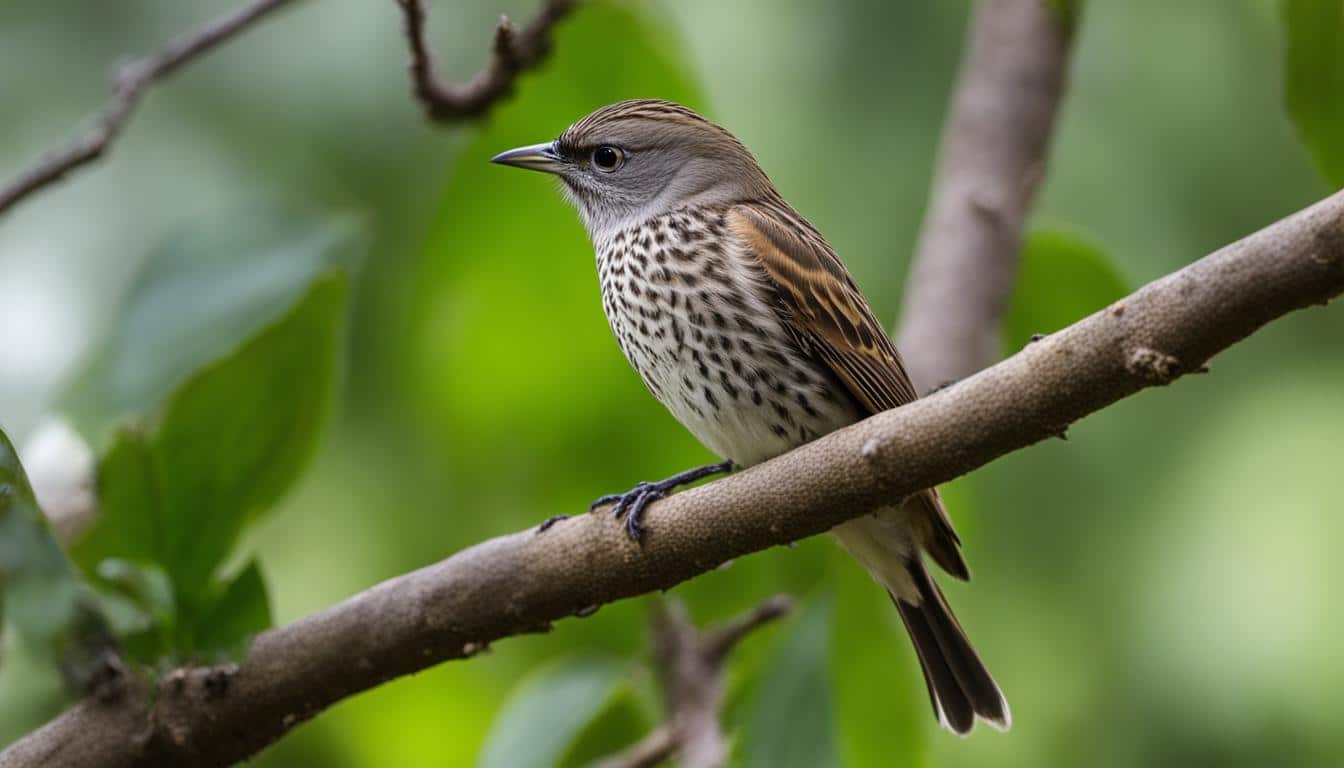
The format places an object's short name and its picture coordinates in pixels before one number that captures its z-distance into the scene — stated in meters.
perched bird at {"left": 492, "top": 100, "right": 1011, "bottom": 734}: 5.71
